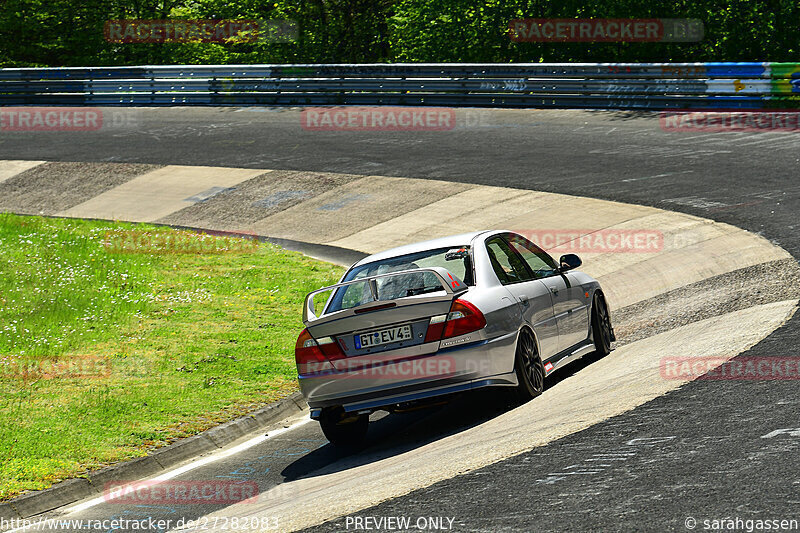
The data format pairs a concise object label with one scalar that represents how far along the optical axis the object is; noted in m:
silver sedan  15.23
